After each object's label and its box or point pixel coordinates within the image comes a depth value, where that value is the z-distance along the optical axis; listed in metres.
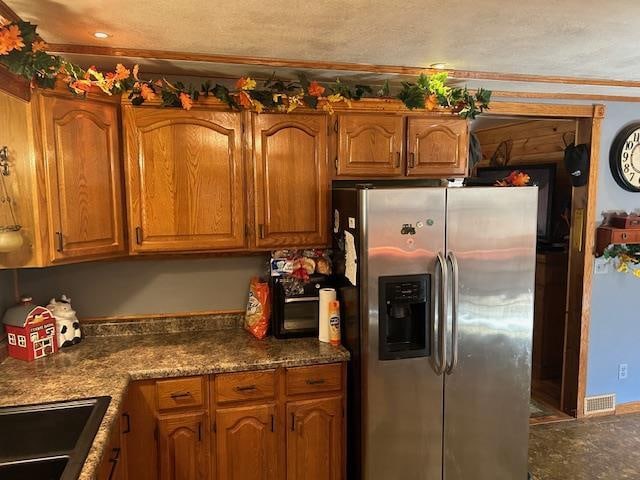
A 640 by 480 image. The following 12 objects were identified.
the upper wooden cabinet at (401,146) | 2.53
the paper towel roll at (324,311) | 2.50
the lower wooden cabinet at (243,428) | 2.16
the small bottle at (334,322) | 2.48
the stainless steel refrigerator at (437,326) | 2.24
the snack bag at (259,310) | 2.57
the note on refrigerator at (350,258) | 2.29
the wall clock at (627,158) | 3.32
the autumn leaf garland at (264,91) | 2.01
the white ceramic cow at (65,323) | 2.40
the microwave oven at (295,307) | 2.54
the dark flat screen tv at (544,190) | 4.21
